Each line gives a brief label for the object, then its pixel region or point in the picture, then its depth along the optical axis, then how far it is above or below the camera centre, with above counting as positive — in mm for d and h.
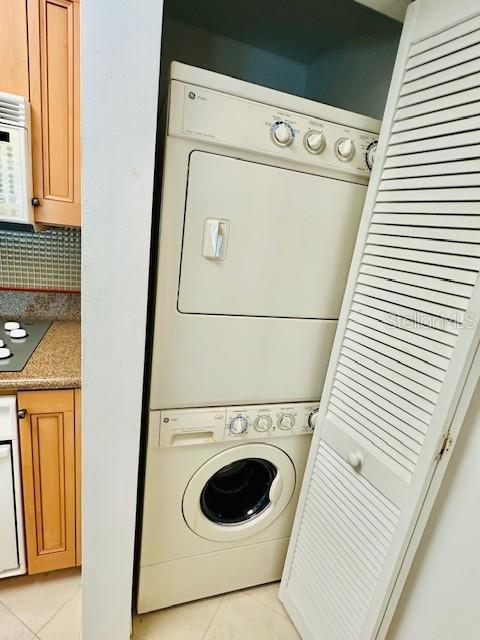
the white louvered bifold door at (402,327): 823 -202
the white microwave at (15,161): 1147 +119
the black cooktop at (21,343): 1231 -571
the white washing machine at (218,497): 1199 -1059
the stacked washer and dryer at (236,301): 978 -229
